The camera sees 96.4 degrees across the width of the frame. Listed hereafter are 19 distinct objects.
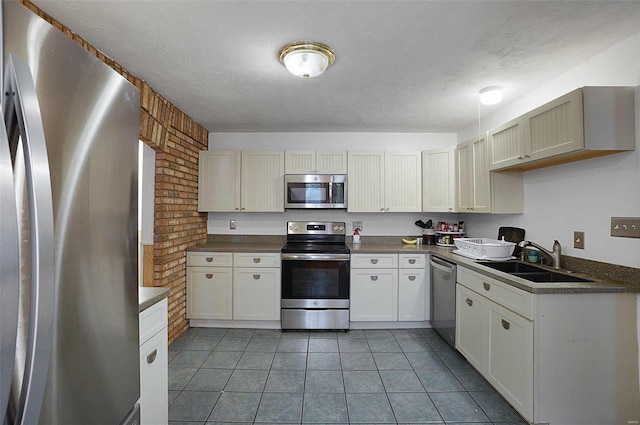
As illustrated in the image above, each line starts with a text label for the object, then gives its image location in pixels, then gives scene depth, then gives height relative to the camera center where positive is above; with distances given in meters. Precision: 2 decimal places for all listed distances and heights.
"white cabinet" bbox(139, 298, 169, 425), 1.20 -0.69
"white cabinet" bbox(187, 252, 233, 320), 3.13 -0.86
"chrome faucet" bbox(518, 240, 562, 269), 2.13 -0.31
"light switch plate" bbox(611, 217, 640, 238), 1.65 -0.09
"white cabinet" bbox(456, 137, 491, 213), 2.75 +0.36
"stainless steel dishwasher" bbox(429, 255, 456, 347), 2.62 -0.84
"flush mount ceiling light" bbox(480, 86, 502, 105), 2.40 +1.00
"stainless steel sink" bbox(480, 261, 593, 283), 1.99 -0.46
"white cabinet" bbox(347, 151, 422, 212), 3.48 +0.39
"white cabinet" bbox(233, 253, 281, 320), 3.11 -0.80
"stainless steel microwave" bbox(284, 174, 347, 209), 3.40 +0.25
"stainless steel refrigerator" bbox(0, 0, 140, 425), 0.53 -0.05
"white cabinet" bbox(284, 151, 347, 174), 3.47 +0.60
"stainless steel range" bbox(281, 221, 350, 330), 3.07 -0.84
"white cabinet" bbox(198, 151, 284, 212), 3.47 +0.39
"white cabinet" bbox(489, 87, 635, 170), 1.69 +0.54
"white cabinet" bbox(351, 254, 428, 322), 3.12 -0.84
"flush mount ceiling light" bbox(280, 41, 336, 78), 1.78 +0.99
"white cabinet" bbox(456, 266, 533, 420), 1.72 -0.87
